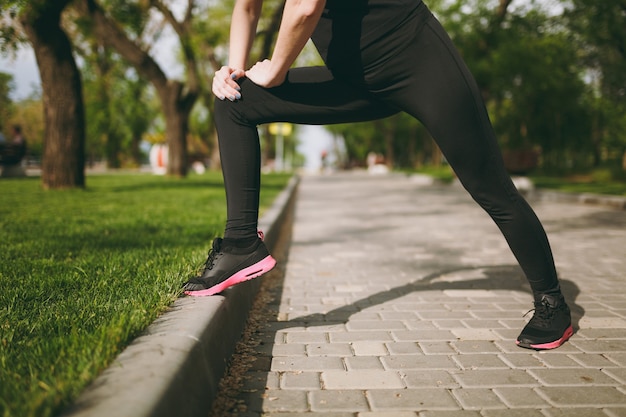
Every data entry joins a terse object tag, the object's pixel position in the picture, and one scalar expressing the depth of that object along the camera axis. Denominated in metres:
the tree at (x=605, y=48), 14.80
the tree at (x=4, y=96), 35.59
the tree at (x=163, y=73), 14.52
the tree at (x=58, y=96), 10.31
